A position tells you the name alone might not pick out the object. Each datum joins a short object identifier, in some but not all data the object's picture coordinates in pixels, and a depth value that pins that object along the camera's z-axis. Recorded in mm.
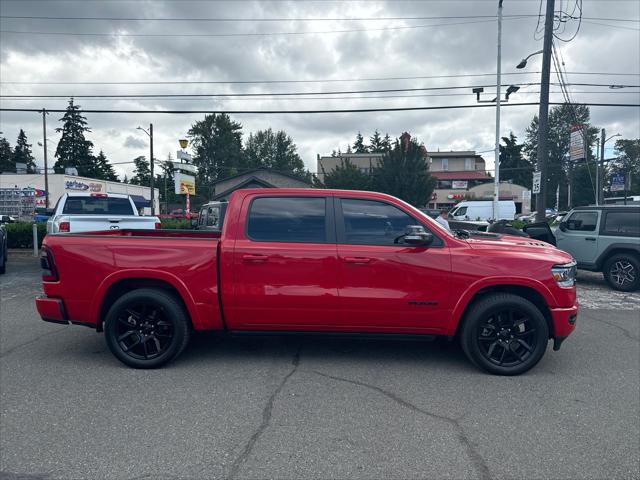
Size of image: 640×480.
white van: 30208
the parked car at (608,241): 9352
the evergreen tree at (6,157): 76875
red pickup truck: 4402
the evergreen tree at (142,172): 96231
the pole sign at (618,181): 31350
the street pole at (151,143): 33906
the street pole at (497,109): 17712
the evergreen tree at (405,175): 33094
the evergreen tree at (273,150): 86188
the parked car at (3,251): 10520
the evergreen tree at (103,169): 76250
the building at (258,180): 40272
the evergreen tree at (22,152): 82650
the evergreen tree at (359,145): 93112
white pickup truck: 9055
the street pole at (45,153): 37853
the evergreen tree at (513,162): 78688
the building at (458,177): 57688
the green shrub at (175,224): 17891
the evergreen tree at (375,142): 86000
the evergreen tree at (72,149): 74250
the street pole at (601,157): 32938
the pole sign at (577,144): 17266
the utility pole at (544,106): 13758
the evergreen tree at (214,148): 77500
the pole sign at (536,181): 13748
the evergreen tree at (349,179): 35031
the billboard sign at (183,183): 34406
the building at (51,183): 43844
